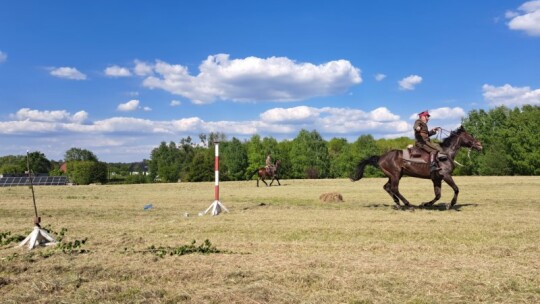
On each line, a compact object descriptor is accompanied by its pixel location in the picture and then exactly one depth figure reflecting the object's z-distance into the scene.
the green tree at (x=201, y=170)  79.25
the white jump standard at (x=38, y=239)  8.45
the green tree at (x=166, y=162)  91.62
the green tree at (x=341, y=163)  83.44
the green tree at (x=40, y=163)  111.25
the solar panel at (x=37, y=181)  59.23
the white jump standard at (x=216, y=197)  13.90
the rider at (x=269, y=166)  36.03
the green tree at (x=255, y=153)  82.56
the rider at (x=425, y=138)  14.25
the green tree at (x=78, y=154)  130.12
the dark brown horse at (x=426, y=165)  14.33
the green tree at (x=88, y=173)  71.06
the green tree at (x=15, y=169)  101.08
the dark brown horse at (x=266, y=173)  35.86
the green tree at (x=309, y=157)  82.31
